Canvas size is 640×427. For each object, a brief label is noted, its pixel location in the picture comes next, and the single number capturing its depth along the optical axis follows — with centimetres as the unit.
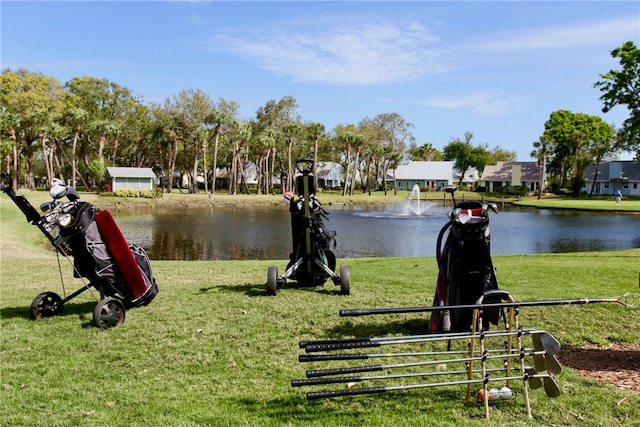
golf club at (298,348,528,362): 378
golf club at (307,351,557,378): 378
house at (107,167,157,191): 6150
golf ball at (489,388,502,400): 434
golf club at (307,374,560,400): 382
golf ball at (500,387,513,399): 437
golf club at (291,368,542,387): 375
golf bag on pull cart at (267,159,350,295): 816
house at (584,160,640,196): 7538
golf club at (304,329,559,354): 378
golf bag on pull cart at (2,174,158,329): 631
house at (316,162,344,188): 9725
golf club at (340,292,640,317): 379
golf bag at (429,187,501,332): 528
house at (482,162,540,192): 8762
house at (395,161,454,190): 9344
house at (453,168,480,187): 10488
